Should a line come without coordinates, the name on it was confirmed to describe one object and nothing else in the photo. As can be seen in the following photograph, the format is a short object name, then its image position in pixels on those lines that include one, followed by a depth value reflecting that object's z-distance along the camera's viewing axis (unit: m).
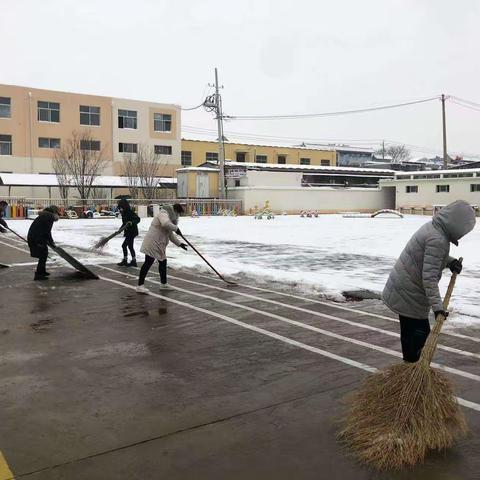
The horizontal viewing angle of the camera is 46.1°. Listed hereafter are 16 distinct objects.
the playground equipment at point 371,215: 43.18
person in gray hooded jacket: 4.12
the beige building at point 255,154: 63.78
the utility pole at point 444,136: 57.39
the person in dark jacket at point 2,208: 14.22
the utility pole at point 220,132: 44.91
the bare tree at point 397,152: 114.69
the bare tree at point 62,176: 45.81
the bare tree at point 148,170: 48.81
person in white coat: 9.66
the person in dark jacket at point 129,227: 13.15
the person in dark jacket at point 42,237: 11.15
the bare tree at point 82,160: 46.66
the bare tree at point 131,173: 48.56
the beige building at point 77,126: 51.00
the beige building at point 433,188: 48.59
